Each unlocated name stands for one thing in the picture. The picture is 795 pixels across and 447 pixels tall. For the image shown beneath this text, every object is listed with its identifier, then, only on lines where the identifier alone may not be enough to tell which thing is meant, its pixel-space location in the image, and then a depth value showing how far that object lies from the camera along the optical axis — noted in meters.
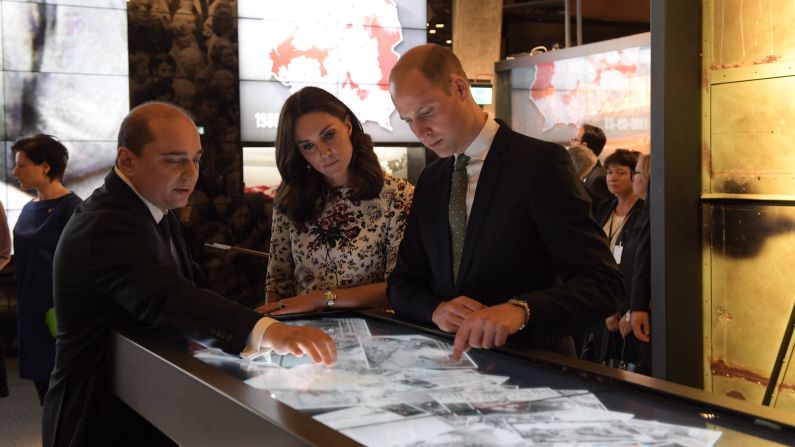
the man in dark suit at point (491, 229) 2.14
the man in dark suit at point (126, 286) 2.06
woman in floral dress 2.90
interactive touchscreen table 1.37
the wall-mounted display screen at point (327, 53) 7.54
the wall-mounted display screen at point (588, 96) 7.40
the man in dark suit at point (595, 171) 5.83
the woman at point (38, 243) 4.85
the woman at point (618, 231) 4.84
